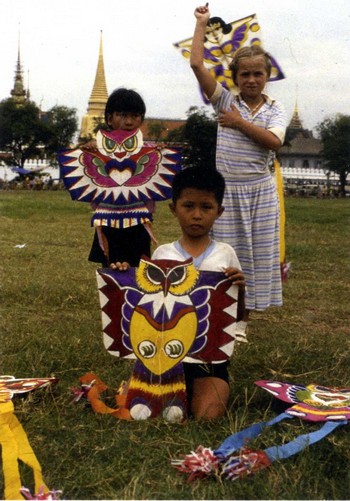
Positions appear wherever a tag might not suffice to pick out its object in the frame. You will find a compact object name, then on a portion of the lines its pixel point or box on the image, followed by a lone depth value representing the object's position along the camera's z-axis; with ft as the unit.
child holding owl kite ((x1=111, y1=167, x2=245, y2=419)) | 10.46
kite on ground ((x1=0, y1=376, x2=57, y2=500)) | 8.09
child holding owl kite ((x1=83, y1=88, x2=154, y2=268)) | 12.28
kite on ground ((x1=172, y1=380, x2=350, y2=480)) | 8.40
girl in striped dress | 12.86
